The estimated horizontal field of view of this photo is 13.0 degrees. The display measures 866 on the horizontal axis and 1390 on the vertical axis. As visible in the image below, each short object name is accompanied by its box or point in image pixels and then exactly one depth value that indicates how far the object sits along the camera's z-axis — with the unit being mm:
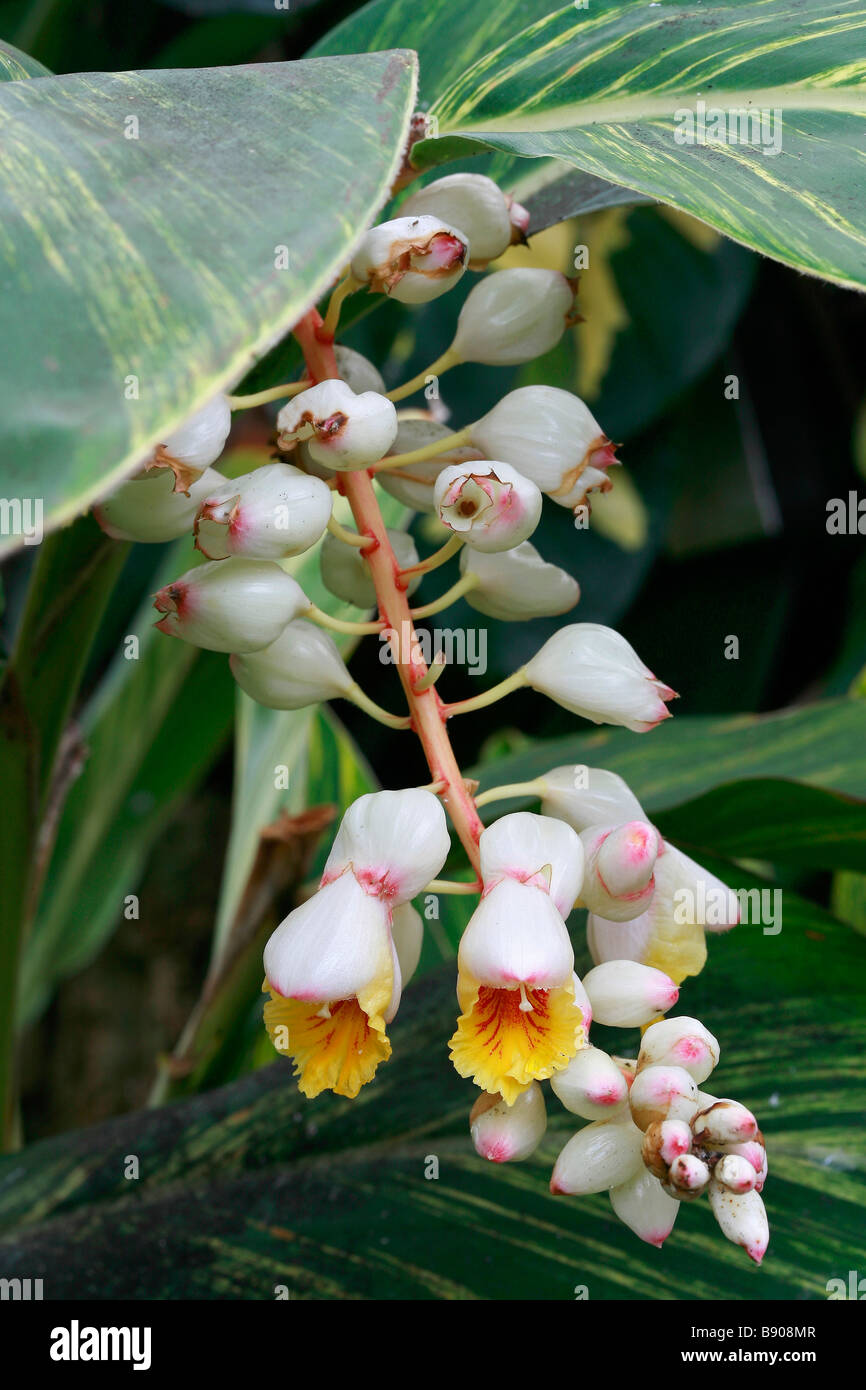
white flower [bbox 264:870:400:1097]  610
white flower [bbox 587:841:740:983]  640
